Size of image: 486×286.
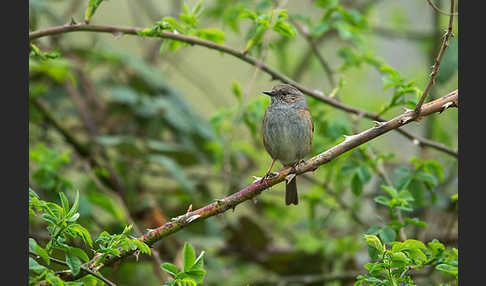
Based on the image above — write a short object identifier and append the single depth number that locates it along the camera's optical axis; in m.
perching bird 9.21
